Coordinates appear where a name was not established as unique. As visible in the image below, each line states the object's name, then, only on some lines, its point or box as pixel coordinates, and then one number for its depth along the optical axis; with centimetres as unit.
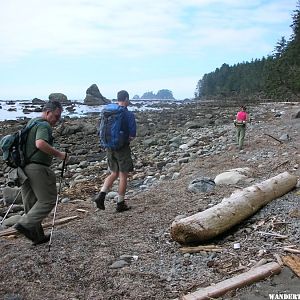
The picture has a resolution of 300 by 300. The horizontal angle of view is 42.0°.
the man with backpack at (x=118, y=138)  689
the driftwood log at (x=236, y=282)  385
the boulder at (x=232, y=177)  846
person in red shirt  1369
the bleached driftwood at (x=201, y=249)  500
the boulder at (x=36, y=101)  10749
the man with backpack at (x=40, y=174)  535
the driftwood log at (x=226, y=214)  517
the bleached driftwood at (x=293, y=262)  420
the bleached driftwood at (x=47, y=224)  646
